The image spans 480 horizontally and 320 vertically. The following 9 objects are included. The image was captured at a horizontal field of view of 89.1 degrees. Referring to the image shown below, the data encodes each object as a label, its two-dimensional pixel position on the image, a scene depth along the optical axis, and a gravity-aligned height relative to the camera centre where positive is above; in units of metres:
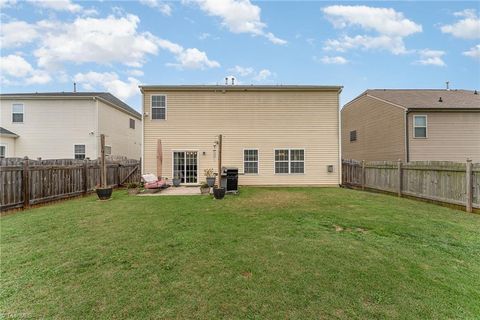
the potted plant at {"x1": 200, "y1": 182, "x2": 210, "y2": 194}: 10.67 -1.28
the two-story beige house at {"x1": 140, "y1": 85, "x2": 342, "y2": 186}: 13.54 +1.57
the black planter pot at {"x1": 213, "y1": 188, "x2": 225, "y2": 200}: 9.11 -1.24
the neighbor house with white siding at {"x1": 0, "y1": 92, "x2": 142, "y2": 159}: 16.69 +2.56
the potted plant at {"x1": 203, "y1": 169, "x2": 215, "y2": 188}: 11.87 -0.85
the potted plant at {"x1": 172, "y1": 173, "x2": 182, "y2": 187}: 13.20 -1.14
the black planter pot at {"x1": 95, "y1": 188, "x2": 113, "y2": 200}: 8.82 -1.18
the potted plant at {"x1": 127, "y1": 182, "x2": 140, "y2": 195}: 10.73 -1.28
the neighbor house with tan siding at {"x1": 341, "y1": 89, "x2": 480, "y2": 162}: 13.99 +1.77
